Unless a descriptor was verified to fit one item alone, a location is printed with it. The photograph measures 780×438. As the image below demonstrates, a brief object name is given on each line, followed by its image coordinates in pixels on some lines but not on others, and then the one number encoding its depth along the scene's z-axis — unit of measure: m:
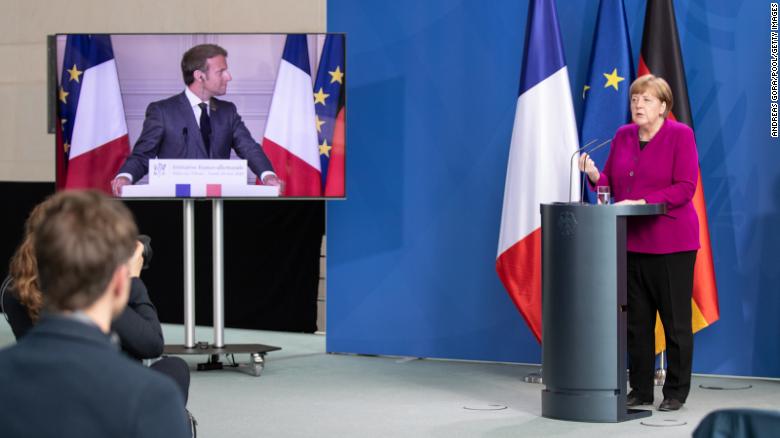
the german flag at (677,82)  10.98
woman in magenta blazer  9.28
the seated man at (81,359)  2.66
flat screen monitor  11.81
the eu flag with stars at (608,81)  11.23
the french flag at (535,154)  11.29
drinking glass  8.94
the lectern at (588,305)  8.82
